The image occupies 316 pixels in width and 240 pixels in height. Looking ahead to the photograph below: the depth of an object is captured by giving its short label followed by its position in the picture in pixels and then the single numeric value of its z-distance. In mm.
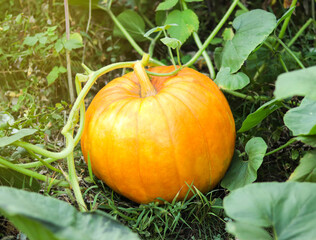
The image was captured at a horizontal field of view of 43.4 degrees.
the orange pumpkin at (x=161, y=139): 1424
